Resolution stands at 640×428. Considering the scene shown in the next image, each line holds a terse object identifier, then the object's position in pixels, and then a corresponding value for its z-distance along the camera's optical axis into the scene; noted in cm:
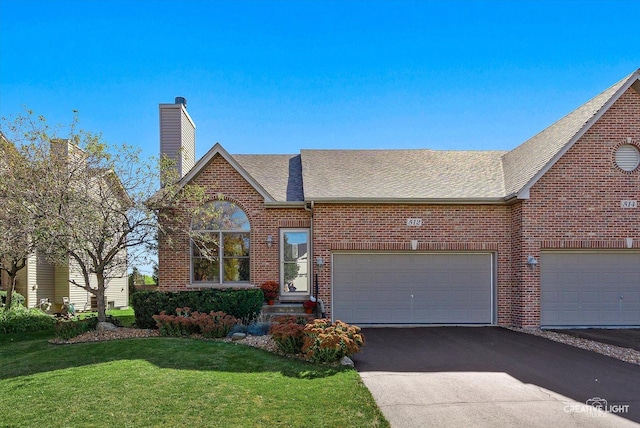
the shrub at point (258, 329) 1006
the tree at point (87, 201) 1018
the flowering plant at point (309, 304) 1215
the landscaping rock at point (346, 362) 758
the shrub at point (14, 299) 1351
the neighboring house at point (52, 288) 1561
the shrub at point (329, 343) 752
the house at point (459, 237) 1217
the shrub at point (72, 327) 1028
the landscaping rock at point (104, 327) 1083
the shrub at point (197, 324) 991
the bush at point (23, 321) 1204
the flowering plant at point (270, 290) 1256
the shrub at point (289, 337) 812
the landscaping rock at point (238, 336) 974
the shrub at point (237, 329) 1016
